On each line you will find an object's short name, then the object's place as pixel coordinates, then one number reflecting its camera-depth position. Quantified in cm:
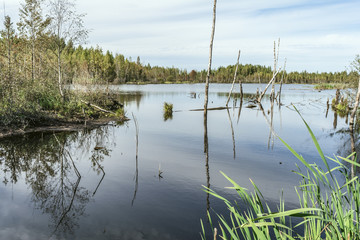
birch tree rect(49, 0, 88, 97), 2281
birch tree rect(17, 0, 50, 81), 2745
